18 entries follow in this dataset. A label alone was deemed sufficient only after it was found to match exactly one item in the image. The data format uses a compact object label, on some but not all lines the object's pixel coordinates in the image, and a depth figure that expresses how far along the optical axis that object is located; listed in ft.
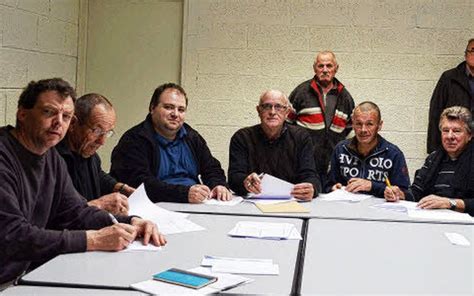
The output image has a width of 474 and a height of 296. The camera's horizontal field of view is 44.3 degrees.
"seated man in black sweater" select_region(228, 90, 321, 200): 10.59
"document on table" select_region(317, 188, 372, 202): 9.75
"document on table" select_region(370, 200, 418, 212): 8.84
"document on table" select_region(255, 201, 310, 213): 8.38
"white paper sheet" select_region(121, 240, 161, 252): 5.89
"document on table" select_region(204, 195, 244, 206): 9.04
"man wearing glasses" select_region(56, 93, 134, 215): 7.73
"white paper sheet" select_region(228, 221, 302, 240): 6.63
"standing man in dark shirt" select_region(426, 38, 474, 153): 13.89
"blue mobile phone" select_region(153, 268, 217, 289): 4.68
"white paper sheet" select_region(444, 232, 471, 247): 6.57
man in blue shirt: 9.81
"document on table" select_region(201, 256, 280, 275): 5.17
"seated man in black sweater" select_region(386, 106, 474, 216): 9.91
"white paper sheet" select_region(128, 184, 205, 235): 7.04
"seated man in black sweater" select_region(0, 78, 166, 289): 5.47
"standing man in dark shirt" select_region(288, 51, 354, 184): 13.83
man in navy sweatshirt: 10.73
